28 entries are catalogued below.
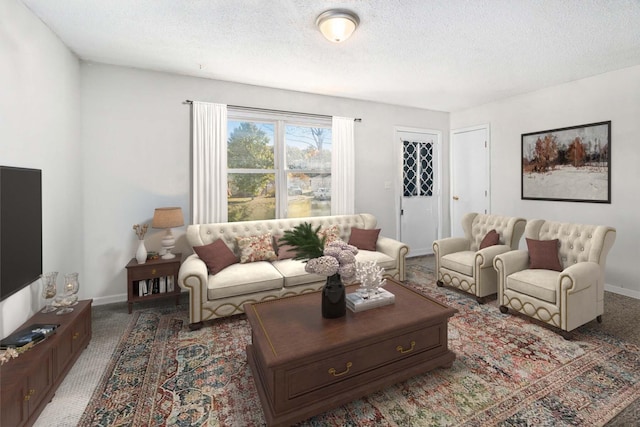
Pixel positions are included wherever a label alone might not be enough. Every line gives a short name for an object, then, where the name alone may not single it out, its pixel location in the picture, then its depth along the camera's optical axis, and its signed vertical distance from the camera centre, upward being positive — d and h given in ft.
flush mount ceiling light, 7.88 +5.19
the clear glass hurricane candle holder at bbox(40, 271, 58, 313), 7.50 -1.93
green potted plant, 6.88 -1.14
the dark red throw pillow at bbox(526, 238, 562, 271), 10.03 -1.52
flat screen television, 6.15 -0.34
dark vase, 6.88 -2.01
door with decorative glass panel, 17.85 +1.42
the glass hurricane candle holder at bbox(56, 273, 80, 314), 7.65 -2.18
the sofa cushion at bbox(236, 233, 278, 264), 11.48 -1.44
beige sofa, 9.38 -2.17
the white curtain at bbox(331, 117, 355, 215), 15.39 +2.44
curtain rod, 12.95 +4.80
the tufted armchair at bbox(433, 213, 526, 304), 11.23 -1.76
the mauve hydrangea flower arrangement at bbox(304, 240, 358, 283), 6.66 -1.16
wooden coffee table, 5.51 -2.89
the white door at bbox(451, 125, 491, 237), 17.06 +2.32
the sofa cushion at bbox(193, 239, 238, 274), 10.53 -1.58
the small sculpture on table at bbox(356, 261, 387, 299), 7.61 -1.71
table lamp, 10.89 -0.34
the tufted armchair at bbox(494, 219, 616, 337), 8.53 -2.07
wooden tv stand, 4.89 -3.05
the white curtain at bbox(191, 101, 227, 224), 12.46 +2.12
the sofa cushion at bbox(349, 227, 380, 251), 13.58 -1.26
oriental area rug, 5.77 -3.92
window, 13.66 +2.28
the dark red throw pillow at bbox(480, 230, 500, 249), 12.13 -1.16
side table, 10.30 -2.22
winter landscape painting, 12.50 +2.16
